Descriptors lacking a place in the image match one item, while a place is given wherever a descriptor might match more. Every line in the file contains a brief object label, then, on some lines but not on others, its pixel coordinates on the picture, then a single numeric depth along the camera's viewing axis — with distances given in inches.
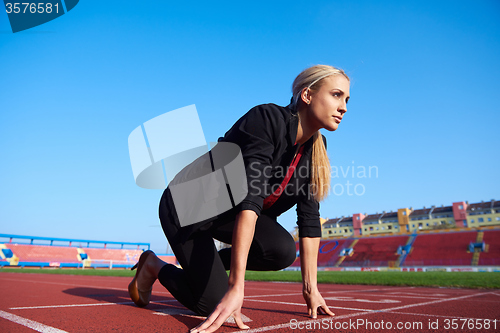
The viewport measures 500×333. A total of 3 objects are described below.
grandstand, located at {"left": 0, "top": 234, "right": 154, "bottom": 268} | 1408.7
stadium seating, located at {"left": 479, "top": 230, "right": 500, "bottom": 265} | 1577.3
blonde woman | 79.7
